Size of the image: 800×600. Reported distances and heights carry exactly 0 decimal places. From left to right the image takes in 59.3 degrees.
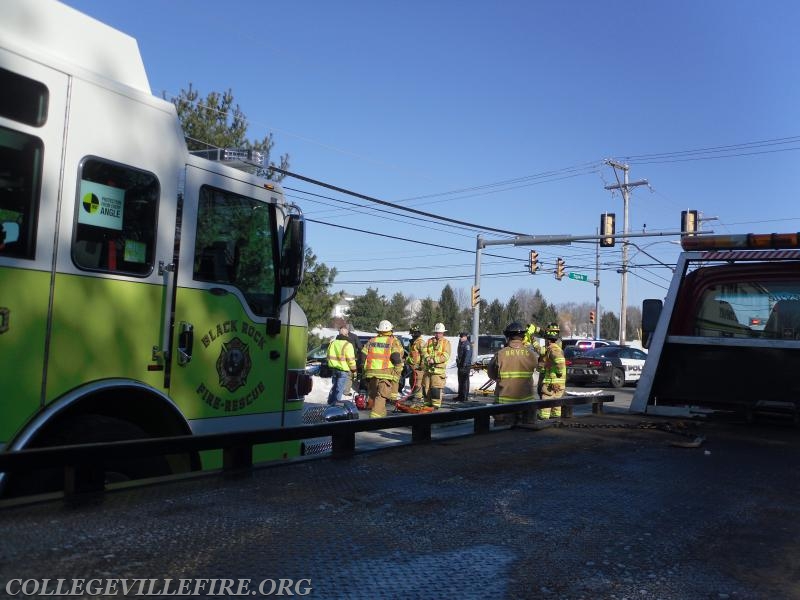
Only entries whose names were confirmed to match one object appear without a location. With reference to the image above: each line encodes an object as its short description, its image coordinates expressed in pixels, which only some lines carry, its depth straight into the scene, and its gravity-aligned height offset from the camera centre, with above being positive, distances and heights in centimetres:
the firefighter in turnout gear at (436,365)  1370 -63
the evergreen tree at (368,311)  8350 +229
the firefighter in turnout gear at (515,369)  827 -38
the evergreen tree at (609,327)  12825 +270
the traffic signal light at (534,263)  3253 +347
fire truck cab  345 +35
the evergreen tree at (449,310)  9300 +319
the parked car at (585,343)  3391 -13
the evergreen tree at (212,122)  2011 +587
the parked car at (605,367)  2441 -93
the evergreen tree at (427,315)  8750 +226
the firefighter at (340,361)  1225 -56
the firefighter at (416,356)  1591 -54
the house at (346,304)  8681 +343
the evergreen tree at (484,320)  9738 +221
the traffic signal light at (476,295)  2503 +141
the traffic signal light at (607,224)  2623 +439
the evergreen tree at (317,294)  2311 +113
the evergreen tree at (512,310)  10044 +394
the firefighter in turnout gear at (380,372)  1099 -65
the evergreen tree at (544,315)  9895 +332
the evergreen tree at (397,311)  8788 +264
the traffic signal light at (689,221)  2558 +454
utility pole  4522 +881
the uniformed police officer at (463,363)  1786 -73
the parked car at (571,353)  2519 -47
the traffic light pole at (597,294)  4633 +321
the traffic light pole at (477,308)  2455 +97
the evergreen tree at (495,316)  9931 +288
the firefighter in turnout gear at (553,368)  1205 -50
